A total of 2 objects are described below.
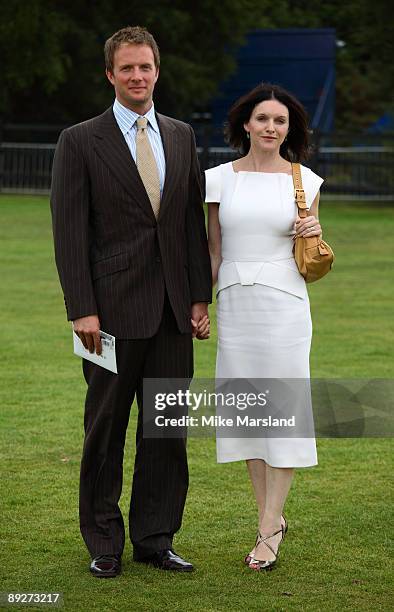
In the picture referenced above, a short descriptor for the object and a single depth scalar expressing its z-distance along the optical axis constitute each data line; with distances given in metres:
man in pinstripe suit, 11.02
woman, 11.39
